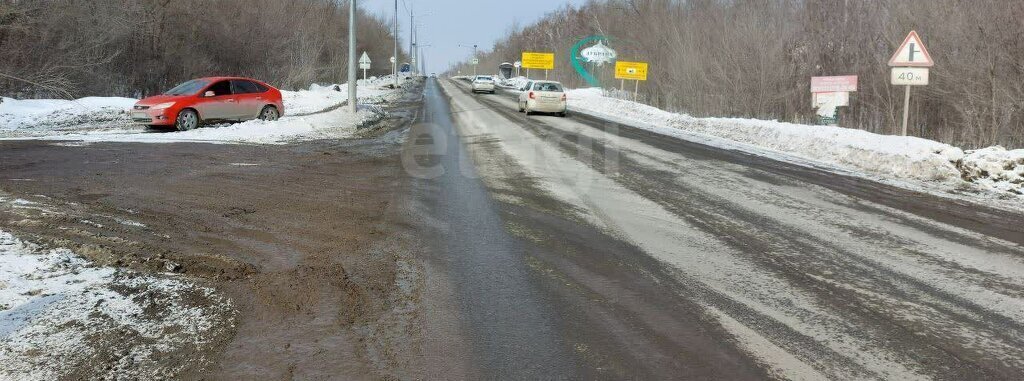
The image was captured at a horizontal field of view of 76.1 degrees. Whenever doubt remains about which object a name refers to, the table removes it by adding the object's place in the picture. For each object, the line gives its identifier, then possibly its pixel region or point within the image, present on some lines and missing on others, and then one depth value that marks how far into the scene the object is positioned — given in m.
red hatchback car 17.16
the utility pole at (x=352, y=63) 22.42
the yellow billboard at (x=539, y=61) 82.31
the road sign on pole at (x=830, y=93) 17.98
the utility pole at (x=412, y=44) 81.72
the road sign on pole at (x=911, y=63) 13.67
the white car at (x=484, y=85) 54.91
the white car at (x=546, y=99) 26.80
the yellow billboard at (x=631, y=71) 37.16
